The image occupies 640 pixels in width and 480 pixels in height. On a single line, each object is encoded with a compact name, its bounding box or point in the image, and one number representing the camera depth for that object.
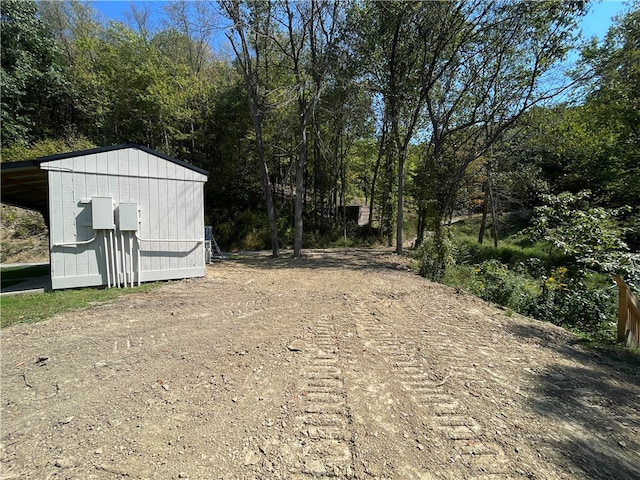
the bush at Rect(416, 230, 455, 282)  7.69
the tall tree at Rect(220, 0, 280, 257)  9.41
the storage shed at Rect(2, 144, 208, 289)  5.36
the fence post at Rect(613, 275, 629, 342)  3.80
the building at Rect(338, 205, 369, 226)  19.23
